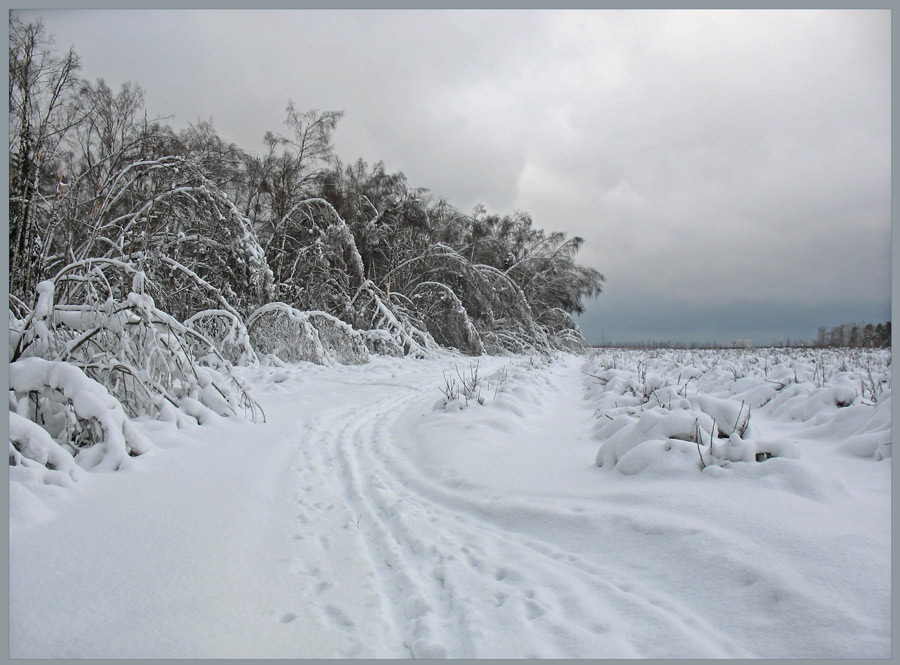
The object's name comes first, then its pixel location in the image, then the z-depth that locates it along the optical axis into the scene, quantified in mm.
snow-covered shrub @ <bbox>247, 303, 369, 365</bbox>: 10375
